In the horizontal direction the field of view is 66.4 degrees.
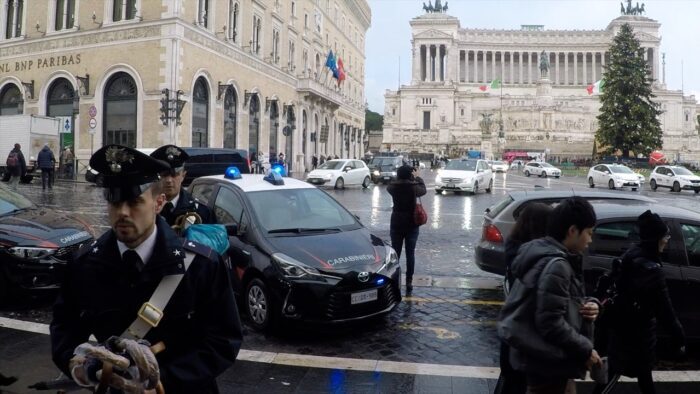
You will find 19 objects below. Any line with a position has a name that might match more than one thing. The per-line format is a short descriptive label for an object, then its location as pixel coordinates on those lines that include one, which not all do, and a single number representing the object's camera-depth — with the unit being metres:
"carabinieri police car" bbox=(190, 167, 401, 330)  5.59
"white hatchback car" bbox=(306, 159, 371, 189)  27.29
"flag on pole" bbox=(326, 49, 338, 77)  46.06
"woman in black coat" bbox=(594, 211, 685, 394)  3.71
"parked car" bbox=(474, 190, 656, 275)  7.25
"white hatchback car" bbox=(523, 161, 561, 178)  46.50
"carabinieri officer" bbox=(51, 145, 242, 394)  2.08
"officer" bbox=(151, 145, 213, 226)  3.97
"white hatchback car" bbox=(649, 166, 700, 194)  29.45
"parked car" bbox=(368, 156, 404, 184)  32.19
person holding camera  8.05
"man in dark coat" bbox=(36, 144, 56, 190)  21.34
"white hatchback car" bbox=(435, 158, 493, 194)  25.31
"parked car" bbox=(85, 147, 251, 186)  21.31
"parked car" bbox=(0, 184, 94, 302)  6.80
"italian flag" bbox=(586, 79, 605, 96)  55.83
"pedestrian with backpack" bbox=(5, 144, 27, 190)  20.88
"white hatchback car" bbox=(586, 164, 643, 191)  29.97
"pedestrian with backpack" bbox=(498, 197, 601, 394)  2.81
